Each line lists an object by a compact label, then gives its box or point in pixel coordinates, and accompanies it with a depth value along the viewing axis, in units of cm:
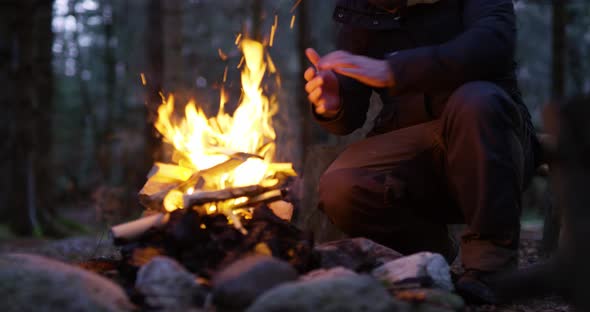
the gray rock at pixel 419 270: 268
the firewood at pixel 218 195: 287
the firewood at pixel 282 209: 338
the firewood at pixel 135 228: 279
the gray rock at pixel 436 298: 237
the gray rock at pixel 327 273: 249
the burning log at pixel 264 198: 311
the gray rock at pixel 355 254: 286
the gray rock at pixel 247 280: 233
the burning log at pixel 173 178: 315
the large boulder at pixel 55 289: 217
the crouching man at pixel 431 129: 278
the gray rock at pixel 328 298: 214
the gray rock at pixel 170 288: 241
